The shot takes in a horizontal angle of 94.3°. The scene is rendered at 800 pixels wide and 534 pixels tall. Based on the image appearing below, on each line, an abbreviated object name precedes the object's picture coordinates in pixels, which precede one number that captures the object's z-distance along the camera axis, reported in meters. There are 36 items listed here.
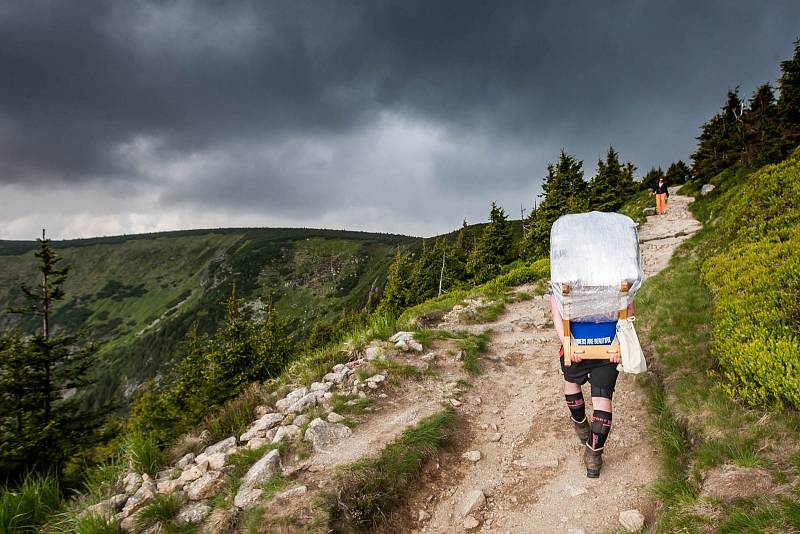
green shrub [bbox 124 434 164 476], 5.07
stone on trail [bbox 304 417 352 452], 5.22
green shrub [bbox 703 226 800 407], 4.08
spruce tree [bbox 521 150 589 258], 33.62
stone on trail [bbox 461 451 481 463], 5.07
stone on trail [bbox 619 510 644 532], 3.50
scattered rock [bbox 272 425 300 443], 5.39
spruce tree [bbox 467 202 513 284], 44.25
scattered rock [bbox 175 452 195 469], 5.11
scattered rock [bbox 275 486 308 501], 3.99
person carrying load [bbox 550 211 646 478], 3.72
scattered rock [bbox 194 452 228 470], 4.89
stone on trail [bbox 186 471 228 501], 4.30
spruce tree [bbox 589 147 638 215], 36.29
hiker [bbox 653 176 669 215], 26.23
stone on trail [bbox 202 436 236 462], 5.36
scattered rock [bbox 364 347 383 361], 8.19
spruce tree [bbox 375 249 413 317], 49.84
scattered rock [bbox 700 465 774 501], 3.00
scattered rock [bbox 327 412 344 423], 5.79
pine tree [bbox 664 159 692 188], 59.22
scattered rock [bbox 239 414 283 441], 5.72
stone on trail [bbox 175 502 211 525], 3.91
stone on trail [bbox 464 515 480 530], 3.97
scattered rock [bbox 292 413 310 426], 5.75
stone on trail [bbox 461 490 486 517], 4.17
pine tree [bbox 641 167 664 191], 57.14
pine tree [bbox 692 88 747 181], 32.44
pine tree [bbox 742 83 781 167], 23.41
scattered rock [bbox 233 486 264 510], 4.02
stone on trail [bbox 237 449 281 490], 4.40
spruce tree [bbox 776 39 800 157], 22.77
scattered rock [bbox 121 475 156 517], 4.16
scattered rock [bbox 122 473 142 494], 4.61
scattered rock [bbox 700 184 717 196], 28.26
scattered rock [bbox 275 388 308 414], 6.61
